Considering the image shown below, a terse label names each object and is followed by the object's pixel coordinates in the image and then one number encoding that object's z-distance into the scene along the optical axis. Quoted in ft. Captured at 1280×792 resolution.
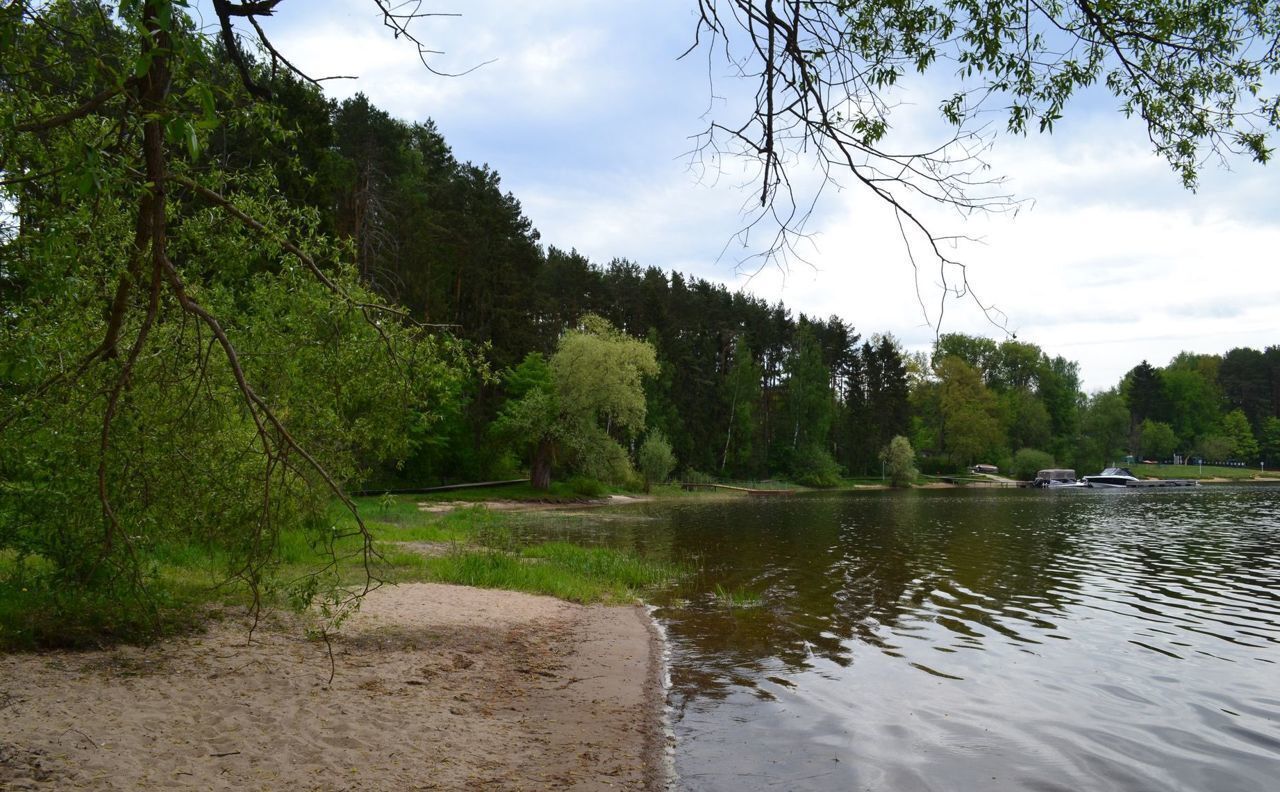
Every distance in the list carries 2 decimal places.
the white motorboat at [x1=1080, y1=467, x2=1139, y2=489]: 295.07
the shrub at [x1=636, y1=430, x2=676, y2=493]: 184.34
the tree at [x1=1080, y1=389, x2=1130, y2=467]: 359.46
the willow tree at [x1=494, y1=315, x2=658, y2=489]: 153.58
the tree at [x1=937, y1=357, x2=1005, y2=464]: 324.60
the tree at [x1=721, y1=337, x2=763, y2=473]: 245.45
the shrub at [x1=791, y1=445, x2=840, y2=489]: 260.21
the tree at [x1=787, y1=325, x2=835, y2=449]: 269.64
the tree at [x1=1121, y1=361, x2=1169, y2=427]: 412.57
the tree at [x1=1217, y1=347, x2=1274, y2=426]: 417.69
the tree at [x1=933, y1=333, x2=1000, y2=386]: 374.02
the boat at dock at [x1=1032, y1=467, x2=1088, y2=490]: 291.17
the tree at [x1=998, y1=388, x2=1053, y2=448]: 346.95
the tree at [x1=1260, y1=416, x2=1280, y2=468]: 386.52
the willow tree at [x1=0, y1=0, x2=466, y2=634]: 14.62
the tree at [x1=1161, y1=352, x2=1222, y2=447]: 406.00
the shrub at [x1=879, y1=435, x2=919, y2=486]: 270.67
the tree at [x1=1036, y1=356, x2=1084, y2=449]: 364.99
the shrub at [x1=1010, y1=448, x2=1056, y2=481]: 312.09
